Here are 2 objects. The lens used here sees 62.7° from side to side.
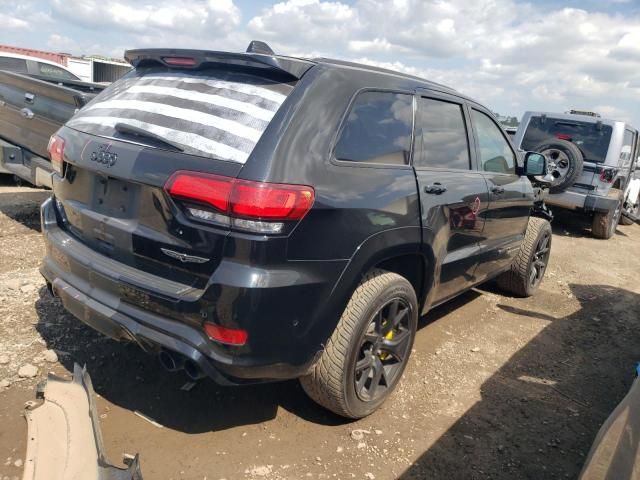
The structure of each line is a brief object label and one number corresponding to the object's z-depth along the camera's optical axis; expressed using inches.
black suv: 83.9
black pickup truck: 183.3
